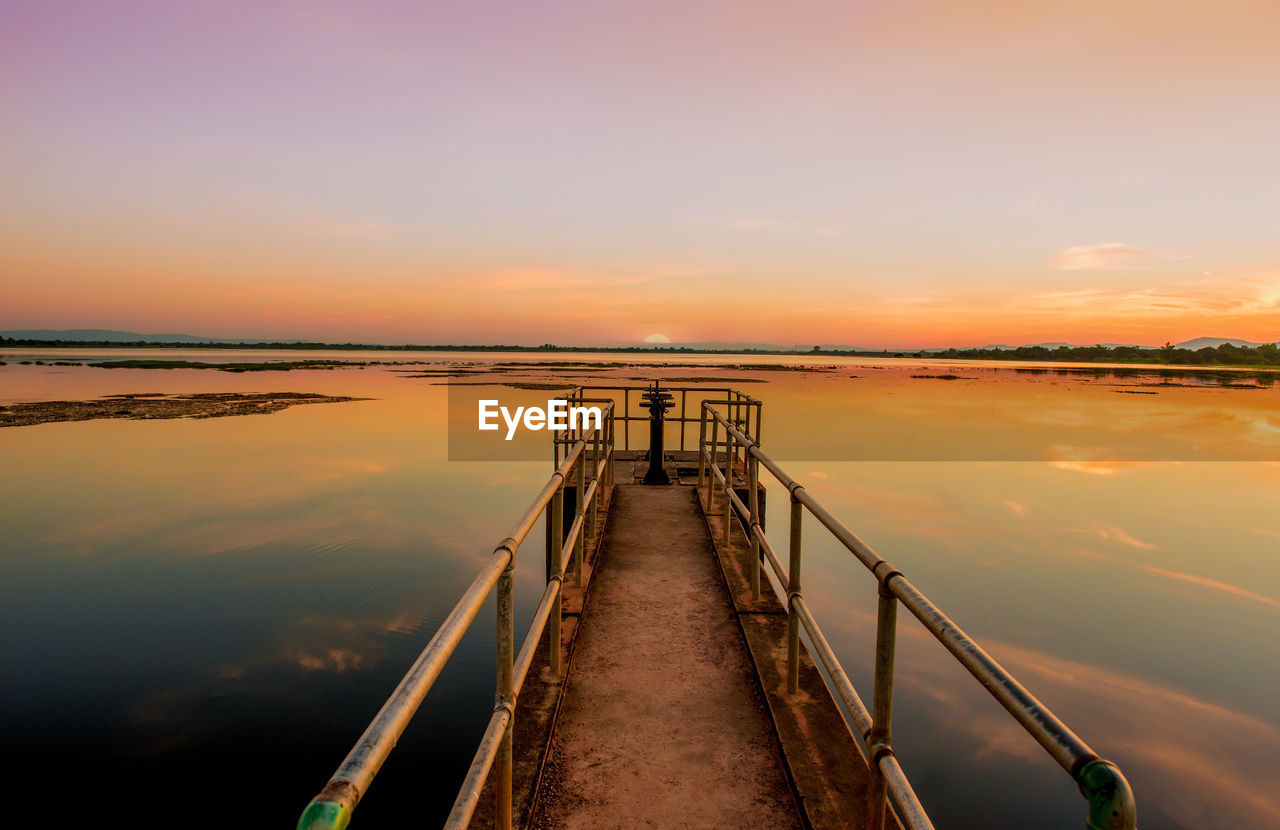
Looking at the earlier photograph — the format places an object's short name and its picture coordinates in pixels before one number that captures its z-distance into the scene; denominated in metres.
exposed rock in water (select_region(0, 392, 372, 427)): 21.25
